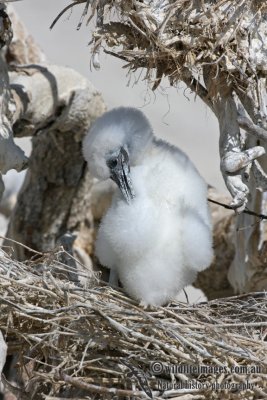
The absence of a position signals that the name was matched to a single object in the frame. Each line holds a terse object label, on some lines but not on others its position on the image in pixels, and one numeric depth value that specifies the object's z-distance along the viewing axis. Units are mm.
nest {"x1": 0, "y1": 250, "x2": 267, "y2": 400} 7148
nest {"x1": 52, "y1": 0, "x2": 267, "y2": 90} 7656
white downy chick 8180
